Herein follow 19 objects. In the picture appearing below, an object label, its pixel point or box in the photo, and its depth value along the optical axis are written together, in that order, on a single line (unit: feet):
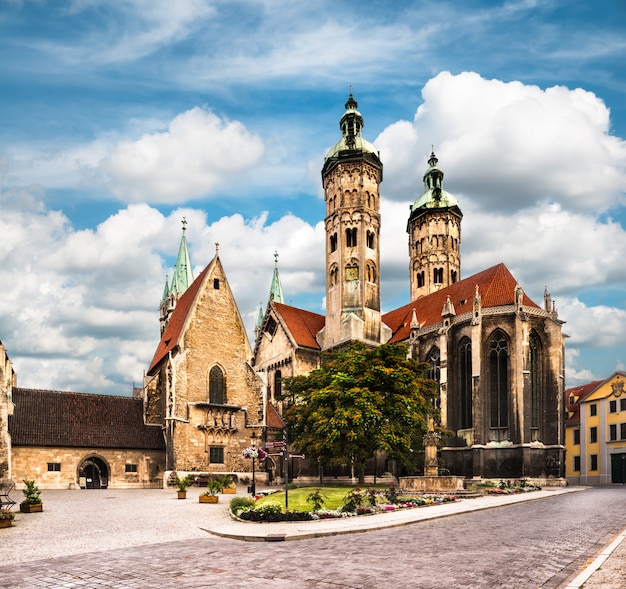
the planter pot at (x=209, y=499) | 103.71
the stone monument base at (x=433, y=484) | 115.34
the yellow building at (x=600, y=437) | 203.57
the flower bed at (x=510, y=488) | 120.78
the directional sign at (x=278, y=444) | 83.82
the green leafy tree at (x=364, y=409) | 125.08
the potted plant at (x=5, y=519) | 68.28
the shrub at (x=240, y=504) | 81.12
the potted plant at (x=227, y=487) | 131.03
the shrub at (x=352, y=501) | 77.51
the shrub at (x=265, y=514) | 70.79
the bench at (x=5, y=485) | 105.70
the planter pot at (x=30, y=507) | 86.58
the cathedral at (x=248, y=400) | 158.92
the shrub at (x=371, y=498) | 85.03
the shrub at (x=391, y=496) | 92.43
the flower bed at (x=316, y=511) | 71.25
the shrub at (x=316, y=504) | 75.61
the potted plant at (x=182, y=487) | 115.96
